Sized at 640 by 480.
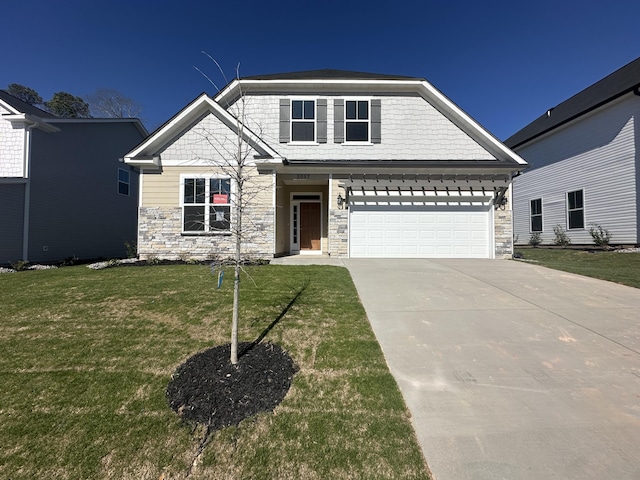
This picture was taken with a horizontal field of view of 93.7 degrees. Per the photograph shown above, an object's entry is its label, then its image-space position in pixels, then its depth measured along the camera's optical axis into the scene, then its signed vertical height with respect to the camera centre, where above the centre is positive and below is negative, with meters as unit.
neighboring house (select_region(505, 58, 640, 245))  12.26 +4.00
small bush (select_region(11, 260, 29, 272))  9.84 -0.62
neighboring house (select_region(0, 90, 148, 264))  11.18 +2.64
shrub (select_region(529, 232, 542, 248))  16.81 +0.55
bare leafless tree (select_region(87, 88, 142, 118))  27.48 +12.82
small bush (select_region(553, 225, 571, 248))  15.04 +0.62
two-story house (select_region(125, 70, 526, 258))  10.22 +2.74
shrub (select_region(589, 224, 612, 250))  13.03 +0.61
